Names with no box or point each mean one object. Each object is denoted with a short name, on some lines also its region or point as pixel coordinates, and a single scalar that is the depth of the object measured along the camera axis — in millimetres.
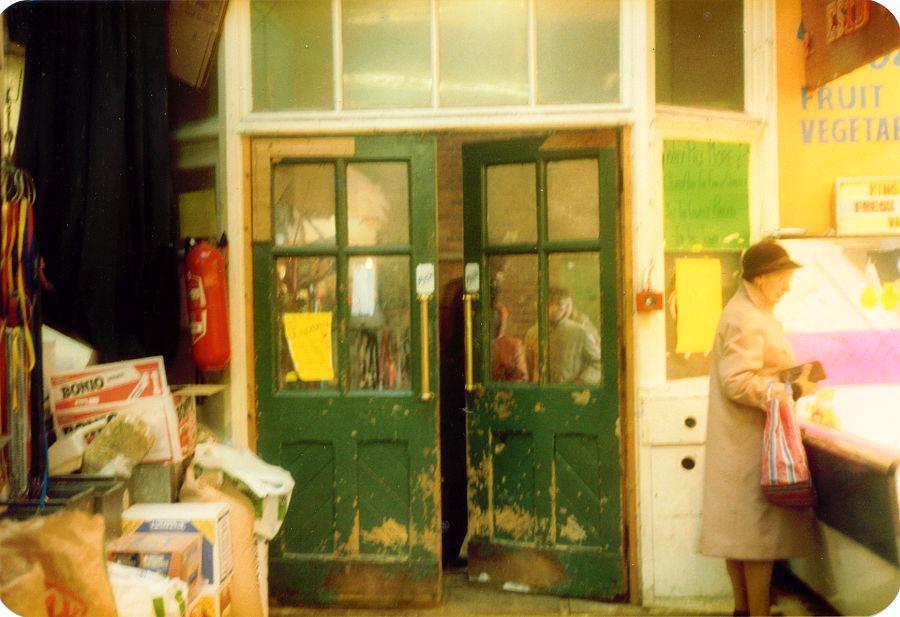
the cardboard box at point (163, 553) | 2490
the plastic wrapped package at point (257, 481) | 3086
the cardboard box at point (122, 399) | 2770
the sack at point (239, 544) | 2922
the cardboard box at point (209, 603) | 2588
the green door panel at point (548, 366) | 3488
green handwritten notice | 3469
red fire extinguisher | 3297
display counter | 3213
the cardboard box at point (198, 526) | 2654
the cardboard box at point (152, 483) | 2844
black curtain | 3008
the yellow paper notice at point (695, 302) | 3484
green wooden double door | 3490
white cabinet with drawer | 3438
